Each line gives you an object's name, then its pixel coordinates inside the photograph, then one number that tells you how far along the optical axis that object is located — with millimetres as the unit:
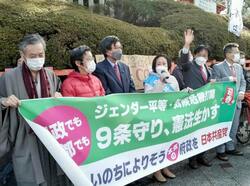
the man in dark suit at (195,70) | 3322
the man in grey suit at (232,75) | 3595
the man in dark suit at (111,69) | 2852
